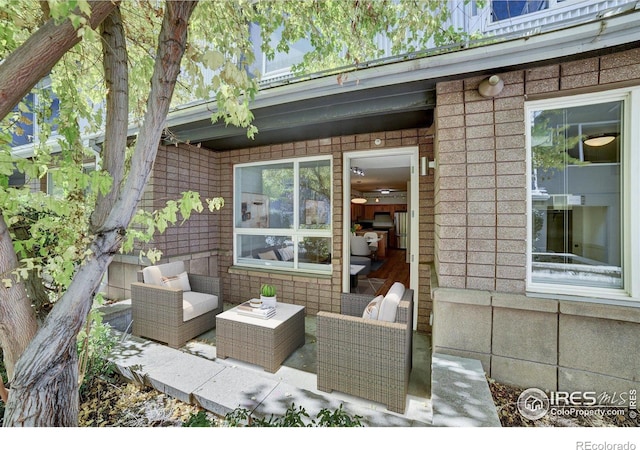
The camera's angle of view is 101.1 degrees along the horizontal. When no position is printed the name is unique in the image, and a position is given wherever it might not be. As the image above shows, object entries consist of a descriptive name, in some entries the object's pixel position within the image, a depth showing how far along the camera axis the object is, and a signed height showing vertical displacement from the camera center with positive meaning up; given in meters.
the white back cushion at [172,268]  3.82 -0.68
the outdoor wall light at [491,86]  2.16 +1.17
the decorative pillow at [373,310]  2.41 -0.80
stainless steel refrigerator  11.99 -0.16
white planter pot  3.07 -0.92
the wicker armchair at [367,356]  2.11 -1.11
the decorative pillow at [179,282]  3.65 -0.83
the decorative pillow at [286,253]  4.66 -0.52
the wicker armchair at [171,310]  3.17 -1.11
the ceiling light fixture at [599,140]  2.17 +0.72
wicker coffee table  2.72 -1.23
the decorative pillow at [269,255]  4.81 -0.58
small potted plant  3.08 -0.87
